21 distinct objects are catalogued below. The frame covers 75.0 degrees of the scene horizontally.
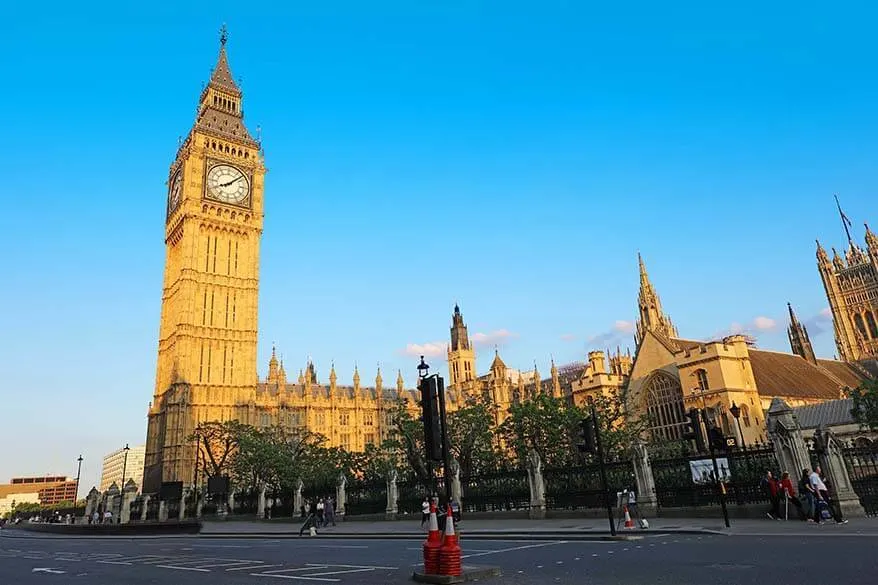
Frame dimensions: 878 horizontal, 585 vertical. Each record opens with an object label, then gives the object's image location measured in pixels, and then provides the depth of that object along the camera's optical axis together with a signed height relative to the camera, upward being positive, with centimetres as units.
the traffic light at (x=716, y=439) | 1575 +45
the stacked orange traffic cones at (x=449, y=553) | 859 -111
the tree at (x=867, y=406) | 3338 +223
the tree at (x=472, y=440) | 3447 +206
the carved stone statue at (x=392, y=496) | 2812 -70
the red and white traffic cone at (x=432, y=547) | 891 -104
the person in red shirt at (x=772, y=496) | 1600 -116
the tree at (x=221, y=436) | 5241 +528
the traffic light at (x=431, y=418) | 924 +94
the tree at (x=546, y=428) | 3130 +218
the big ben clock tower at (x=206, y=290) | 6444 +2409
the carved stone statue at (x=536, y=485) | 2255 -57
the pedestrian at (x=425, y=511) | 2177 -121
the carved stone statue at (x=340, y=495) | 3203 -53
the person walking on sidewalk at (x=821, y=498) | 1449 -122
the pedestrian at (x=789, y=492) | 1545 -106
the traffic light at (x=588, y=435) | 1572 +81
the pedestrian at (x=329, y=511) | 2808 -118
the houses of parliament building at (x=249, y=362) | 5297 +1300
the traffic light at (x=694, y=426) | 1630 +88
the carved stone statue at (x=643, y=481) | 1964 -61
